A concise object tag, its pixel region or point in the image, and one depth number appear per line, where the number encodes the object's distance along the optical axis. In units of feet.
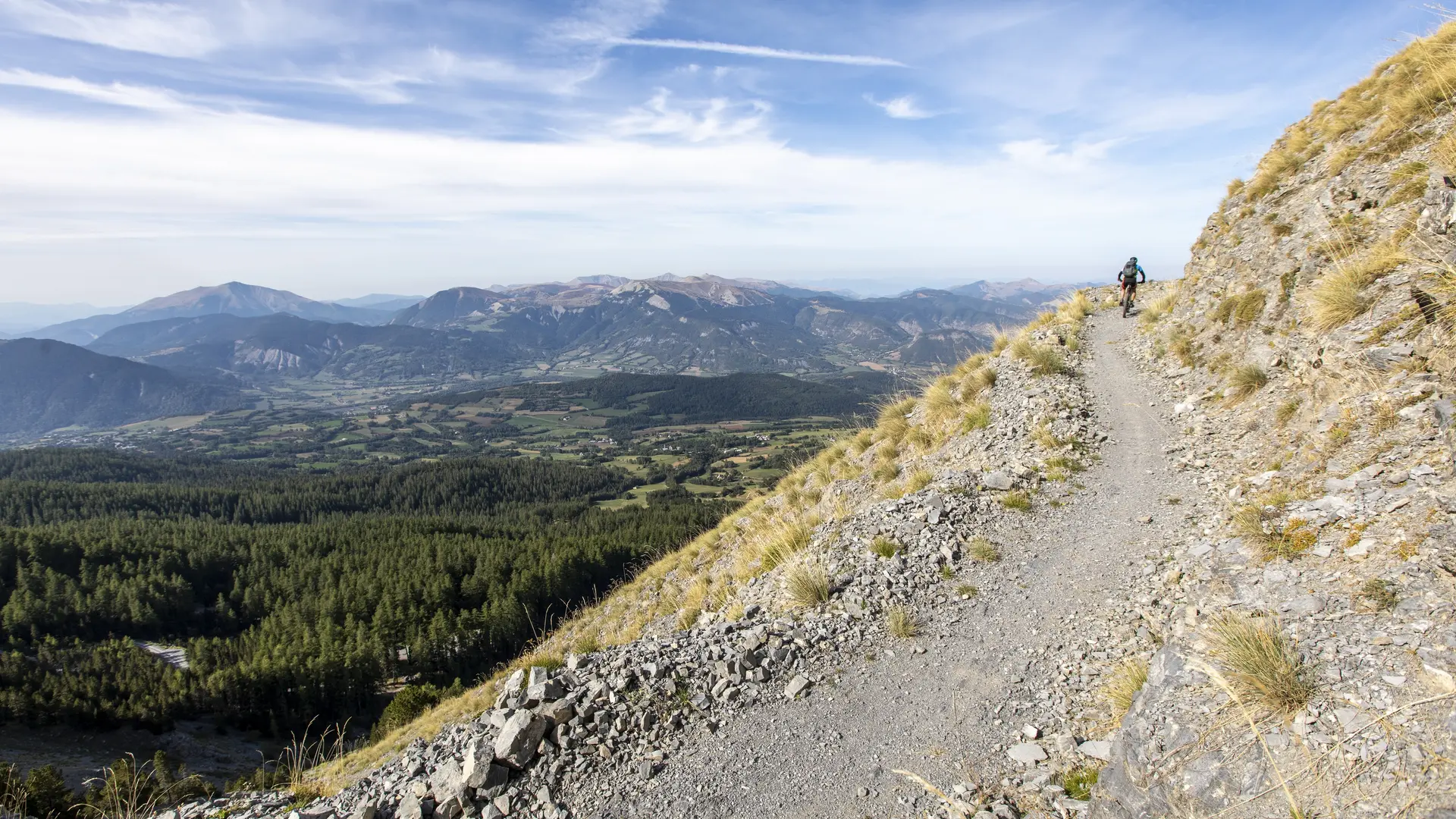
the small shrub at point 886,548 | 32.81
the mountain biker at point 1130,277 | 80.89
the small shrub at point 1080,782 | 16.79
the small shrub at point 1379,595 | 16.28
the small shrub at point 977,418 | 52.90
